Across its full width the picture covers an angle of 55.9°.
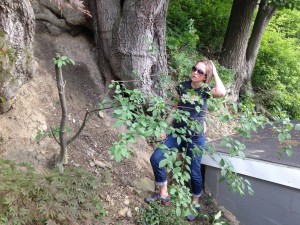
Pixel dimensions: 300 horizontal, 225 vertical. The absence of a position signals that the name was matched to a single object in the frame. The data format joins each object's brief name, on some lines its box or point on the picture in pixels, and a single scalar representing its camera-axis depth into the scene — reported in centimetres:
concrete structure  319
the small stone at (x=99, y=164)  352
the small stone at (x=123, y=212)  318
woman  305
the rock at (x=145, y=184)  361
